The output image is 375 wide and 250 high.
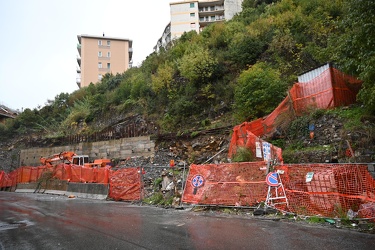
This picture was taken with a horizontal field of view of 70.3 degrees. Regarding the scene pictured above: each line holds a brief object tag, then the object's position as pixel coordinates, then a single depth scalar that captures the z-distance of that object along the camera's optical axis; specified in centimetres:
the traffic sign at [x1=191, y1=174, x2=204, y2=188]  1036
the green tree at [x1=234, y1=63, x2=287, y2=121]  1498
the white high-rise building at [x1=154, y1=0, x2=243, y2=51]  6000
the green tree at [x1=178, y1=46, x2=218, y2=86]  2194
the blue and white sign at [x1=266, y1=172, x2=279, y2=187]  847
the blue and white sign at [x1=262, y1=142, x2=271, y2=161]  1076
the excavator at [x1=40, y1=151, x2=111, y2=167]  2079
